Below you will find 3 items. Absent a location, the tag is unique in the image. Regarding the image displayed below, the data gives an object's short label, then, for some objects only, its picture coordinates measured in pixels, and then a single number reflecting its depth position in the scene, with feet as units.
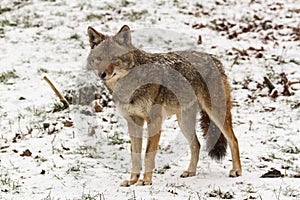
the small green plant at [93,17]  95.97
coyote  35.45
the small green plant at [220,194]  30.91
